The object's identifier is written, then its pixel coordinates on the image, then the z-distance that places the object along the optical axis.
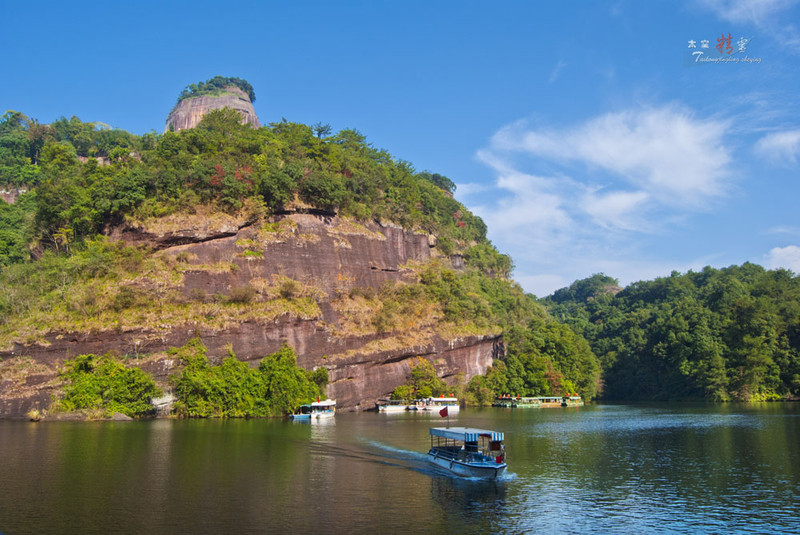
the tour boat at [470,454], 26.69
